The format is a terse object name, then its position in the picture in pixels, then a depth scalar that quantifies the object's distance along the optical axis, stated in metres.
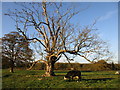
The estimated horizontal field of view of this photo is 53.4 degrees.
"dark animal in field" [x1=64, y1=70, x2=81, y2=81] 13.79
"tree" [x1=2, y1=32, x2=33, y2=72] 30.19
